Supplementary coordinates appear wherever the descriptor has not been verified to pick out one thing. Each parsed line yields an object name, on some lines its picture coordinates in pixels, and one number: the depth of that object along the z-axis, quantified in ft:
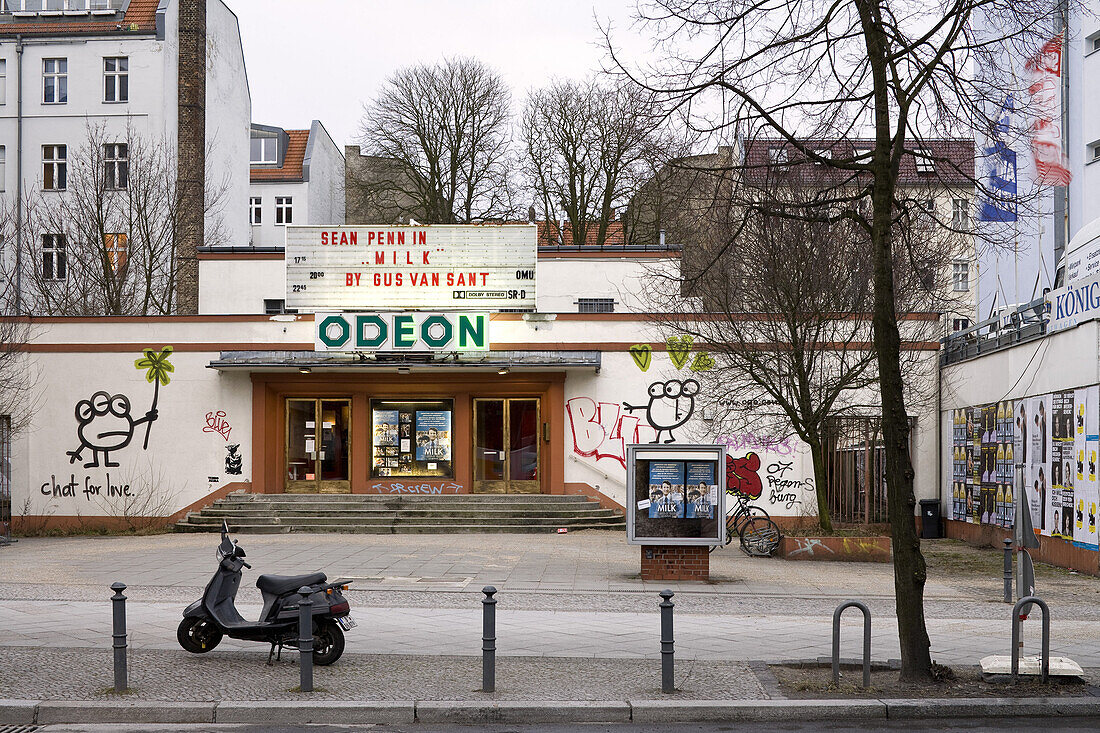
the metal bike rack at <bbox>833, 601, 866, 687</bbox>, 30.40
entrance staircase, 82.12
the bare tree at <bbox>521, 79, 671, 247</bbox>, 134.92
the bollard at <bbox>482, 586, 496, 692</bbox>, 29.84
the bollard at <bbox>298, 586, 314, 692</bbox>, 29.68
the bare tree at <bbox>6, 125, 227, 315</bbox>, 114.11
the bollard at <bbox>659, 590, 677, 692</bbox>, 30.09
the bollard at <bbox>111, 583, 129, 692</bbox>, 29.58
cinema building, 85.87
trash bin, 84.23
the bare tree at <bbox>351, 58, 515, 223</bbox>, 140.36
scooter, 33.17
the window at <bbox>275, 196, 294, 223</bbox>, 179.32
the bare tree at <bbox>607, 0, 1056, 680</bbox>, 32.12
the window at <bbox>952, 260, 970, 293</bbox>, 158.71
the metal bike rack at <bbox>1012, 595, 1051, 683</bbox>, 30.40
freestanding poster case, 52.95
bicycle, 67.67
